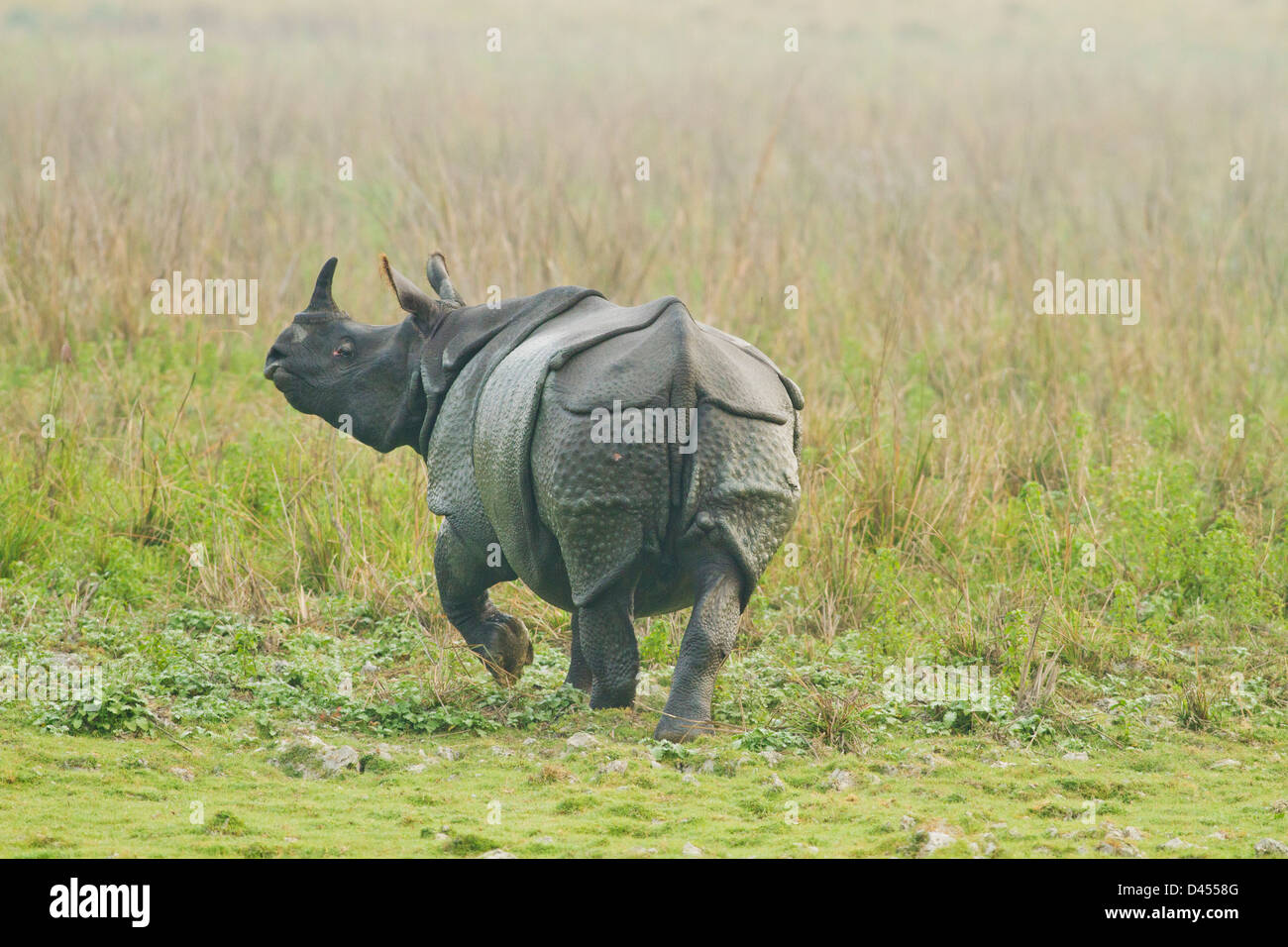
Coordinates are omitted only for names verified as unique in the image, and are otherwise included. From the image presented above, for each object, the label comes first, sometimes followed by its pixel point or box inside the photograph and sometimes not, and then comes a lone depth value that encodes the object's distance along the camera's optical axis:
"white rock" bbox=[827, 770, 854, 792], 9.91
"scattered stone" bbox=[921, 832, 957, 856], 8.37
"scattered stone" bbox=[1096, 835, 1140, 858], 8.48
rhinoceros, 9.96
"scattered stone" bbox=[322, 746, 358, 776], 10.20
